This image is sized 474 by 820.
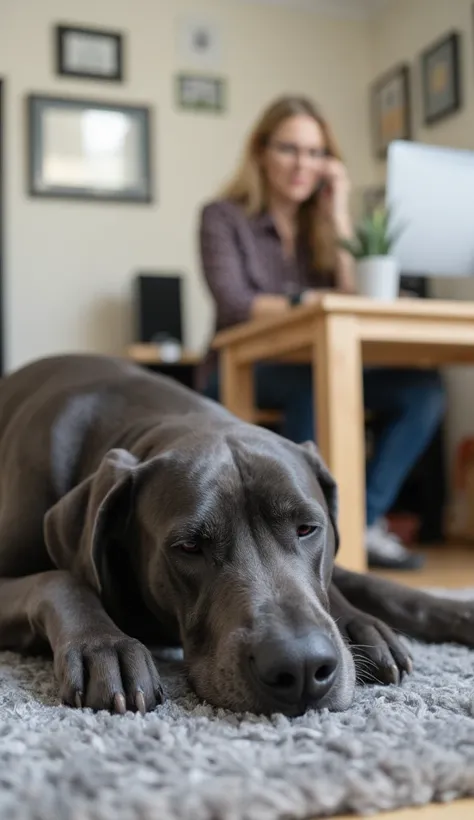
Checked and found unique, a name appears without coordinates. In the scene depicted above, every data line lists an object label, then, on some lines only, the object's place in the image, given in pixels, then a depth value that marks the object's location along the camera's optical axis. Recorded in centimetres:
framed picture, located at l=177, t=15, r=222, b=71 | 514
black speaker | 481
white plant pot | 218
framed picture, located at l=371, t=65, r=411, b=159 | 506
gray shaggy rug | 70
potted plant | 218
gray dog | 99
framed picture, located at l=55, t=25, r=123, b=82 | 490
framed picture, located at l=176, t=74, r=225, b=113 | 513
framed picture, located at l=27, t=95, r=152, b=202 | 485
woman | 290
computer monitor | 219
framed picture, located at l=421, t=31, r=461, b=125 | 457
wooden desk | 204
